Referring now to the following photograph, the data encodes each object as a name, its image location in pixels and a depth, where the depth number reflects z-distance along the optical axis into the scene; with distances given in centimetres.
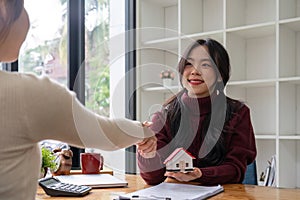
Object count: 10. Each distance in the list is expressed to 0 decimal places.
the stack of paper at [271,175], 252
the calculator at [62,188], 128
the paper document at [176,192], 121
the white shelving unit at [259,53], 252
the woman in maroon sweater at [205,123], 165
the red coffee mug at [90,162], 167
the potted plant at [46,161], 152
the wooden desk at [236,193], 126
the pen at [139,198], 116
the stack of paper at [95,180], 144
